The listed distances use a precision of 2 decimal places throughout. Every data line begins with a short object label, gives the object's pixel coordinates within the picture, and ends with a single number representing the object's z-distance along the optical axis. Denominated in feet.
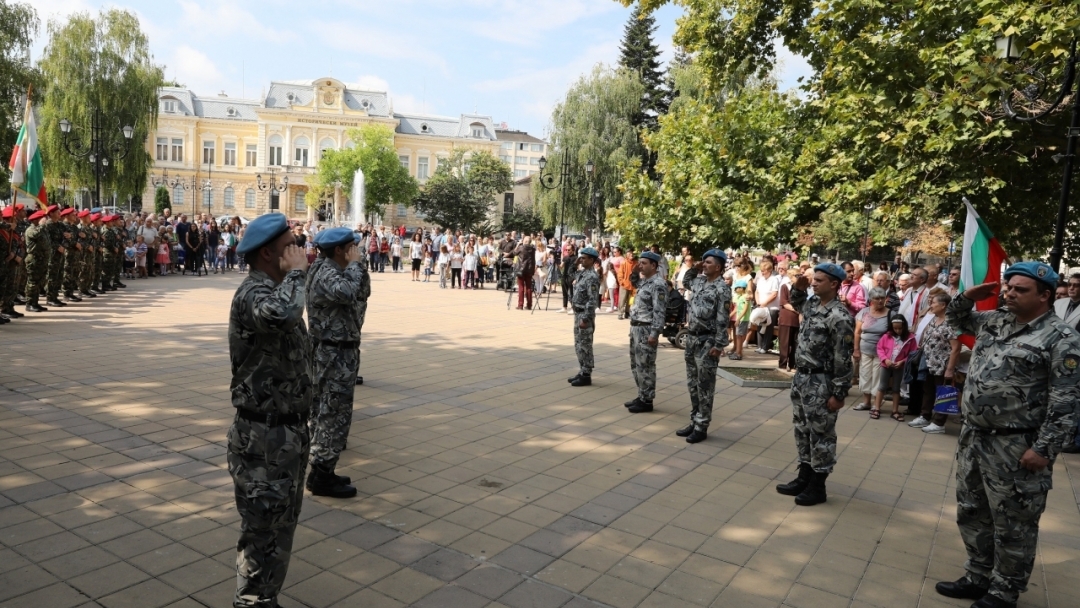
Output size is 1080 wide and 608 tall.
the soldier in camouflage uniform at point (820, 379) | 19.30
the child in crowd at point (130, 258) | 73.20
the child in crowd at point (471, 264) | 79.51
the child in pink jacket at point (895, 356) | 30.55
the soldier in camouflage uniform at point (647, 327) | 28.27
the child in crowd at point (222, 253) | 91.25
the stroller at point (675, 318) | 44.65
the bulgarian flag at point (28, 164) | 46.11
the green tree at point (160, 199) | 207.62
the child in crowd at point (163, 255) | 78.12
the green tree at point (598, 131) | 127.75
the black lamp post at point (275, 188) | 247.25
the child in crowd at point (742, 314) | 43.13
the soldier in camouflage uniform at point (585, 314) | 33.04
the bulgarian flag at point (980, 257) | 17.28
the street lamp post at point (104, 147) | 123.65
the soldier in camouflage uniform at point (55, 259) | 49.62
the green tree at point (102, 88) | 124.16
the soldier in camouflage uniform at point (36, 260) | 46.21
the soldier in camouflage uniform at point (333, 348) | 18.43
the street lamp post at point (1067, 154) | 26.37
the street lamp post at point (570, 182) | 126.70
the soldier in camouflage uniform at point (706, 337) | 24.49
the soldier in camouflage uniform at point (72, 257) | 52.01
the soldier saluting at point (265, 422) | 11.63
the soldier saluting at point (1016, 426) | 13.41
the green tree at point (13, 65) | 103.96
